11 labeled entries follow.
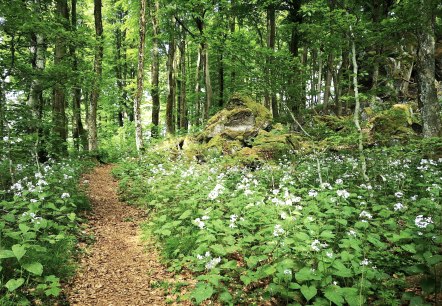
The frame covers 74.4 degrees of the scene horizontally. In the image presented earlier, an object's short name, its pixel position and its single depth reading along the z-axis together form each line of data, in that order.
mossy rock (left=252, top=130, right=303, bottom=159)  11.46
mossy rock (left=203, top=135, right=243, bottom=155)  12.67
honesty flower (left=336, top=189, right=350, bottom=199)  4.40
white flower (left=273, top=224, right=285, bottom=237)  3.93
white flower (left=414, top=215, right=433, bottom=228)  3.67
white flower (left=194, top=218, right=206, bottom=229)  4.44
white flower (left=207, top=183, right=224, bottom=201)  5.34
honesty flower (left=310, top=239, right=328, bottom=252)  3.62
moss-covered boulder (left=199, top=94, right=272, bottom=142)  13.52
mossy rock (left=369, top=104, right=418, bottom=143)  11.81
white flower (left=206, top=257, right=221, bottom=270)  3.83
